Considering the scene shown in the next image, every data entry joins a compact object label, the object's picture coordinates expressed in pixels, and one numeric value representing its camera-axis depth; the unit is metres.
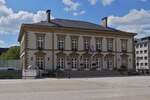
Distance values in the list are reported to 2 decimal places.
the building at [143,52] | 48.42
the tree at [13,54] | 37.17
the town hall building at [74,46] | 23.60
